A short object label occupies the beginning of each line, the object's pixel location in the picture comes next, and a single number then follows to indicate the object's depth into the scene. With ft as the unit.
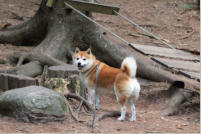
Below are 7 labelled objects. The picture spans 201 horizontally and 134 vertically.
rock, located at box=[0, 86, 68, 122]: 35.58
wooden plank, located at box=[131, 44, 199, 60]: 43.81
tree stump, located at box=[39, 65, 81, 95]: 45.62
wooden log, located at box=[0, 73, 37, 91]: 43.86
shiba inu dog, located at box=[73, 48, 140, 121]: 40.65
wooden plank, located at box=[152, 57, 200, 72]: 40.63
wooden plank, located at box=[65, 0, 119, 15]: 51.19
